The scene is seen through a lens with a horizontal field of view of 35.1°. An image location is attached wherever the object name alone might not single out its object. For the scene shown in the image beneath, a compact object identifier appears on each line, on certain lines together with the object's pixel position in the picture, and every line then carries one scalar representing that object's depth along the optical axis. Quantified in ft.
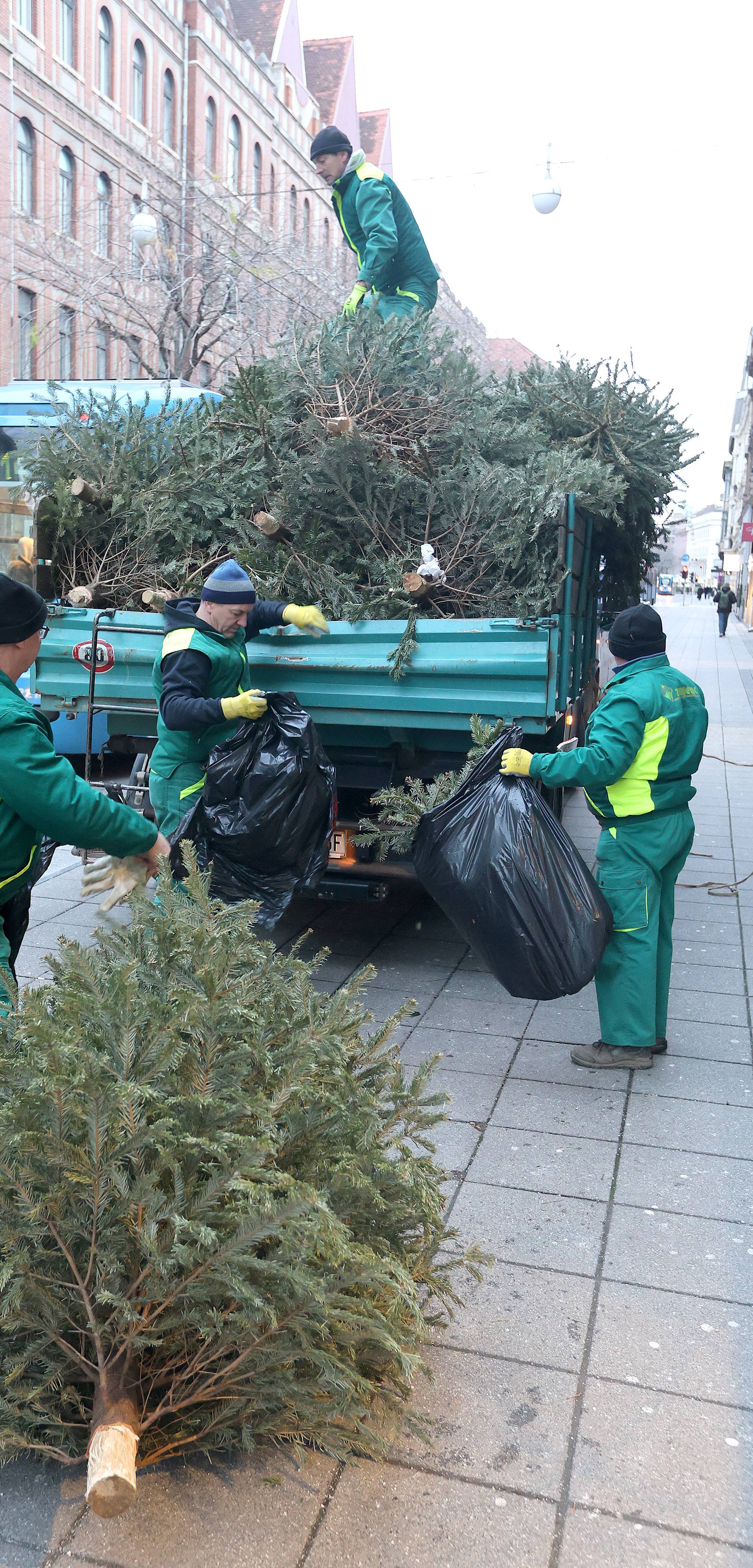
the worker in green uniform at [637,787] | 13.32
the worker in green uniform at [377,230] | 20.80
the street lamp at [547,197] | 53.36
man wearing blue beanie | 14.64
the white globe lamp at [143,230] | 58.85
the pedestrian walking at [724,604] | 114.73
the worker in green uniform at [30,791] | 9.42
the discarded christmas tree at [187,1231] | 6.76
